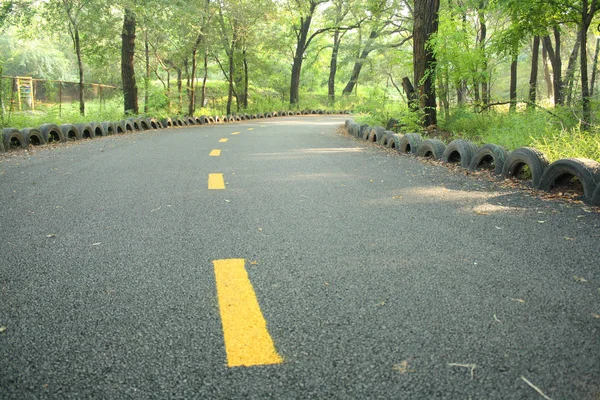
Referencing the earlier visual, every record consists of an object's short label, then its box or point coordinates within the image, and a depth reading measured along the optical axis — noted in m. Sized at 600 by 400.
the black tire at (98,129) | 14.33
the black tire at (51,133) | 11.73
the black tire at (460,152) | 8.00
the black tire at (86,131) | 13.48
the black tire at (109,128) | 14.99
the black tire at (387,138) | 11.44
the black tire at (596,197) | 5.10
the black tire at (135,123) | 17.51
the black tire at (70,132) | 12.71
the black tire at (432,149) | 9.04
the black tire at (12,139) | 10.23
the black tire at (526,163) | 6.10
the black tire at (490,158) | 7.07
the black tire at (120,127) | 16.02
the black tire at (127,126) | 16.63
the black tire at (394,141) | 10.95
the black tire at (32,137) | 10.87
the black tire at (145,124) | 18.56
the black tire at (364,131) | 13.89
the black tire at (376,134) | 12.62
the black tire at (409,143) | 10.00
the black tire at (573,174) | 5.23
